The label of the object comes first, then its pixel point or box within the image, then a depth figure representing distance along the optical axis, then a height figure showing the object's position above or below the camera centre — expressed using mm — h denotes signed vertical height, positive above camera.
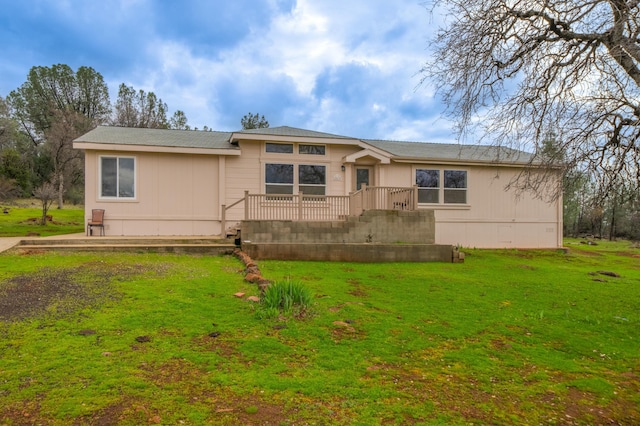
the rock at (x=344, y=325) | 4702 -1444
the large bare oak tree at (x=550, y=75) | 5461 +2253
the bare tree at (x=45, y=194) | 17359 +875
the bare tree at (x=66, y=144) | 25328 +5014
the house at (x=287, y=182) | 11961 +1131
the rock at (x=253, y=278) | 6865 -1209
